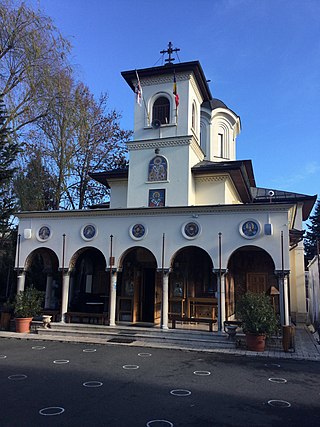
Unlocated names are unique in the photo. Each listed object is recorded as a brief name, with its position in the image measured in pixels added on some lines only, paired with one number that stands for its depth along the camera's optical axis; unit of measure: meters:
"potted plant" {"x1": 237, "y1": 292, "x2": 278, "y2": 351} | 12.01
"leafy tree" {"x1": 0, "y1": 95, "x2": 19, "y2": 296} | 16.78
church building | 14.03
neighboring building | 18.78
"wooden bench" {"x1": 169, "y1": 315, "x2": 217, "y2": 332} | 13.69
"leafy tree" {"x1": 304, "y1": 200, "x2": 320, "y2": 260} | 44.67
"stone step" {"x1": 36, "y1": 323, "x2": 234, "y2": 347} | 12.99
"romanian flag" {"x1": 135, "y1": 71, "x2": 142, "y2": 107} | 18.43
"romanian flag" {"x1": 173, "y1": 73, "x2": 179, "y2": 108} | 18.25
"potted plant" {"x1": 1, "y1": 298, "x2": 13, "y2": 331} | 15.60
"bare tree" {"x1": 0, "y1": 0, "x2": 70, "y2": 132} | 15.56
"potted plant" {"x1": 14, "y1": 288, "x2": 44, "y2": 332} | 15.07
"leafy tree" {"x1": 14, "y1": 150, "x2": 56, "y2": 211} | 19.64
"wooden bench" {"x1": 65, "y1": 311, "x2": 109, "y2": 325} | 15.16
